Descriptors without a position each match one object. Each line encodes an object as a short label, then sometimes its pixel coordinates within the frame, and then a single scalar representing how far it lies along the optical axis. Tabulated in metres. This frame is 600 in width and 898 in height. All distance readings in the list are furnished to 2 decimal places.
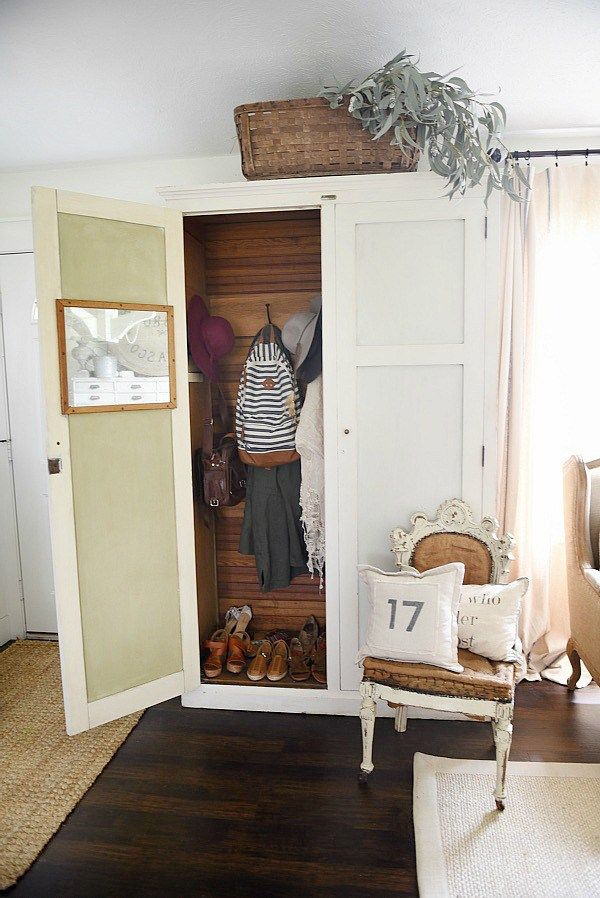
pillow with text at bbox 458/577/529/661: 2.12
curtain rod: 2.54
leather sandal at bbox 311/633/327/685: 2.63
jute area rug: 1.92
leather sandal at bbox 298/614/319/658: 2.86
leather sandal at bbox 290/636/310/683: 2.66
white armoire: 2.30
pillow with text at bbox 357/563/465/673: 2.04
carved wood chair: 1.96
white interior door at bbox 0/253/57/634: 3.10
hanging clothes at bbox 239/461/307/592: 2.80
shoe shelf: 2.60
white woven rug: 1.70
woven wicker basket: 2.19
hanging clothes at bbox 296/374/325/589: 2.59
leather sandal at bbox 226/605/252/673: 2.74
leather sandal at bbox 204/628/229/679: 2.71
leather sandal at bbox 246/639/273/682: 2.67
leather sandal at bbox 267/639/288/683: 2.66
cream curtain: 2.71
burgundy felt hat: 2.81
